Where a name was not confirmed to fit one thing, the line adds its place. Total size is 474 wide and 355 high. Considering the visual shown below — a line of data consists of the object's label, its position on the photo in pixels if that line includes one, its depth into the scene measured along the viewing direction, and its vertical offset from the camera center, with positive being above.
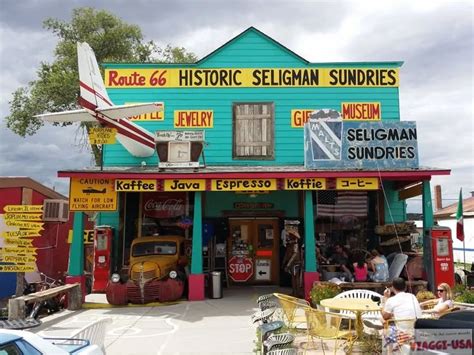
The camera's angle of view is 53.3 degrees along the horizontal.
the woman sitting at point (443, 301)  7.38 -0.96
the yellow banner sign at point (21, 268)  12.03 -0.73
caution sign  12.95 +1.23
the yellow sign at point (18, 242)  12.04 -0.07
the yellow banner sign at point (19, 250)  12.05 -0.27
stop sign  16.73 -1.02
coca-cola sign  16.73 +1.25
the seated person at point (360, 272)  12.34 -0.82
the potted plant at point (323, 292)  10.09 -1.11
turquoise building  16.59 +3.43
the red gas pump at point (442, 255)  12.53 -0.38
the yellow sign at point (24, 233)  12.05 +0.16
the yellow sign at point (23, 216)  12.06 +0.59
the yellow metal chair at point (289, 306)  7.96 -1.12
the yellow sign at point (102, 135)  13.15 +2.89
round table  7.50 -1.07
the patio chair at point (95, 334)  6.10 -1.23
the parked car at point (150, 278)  12.70 -1.07
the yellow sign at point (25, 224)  12.04 +0.38
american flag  16.62 +1.33
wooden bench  10.62 -1.42
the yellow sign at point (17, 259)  12.02 -0.50
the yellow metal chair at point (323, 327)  7.01 -1.30
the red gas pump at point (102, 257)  15.38 -0.57
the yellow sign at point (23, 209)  12.10 +0.78
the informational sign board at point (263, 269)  16.86 -1.03
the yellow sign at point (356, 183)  13.20 +1.59
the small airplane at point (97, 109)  13.52 +3.75
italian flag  15.26 +0.55
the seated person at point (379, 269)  12.15 -0.73
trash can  13.53 -1.28
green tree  28.72 +11.76
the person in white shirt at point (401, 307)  6.43 -0.91
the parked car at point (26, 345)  4.36 -1.00
